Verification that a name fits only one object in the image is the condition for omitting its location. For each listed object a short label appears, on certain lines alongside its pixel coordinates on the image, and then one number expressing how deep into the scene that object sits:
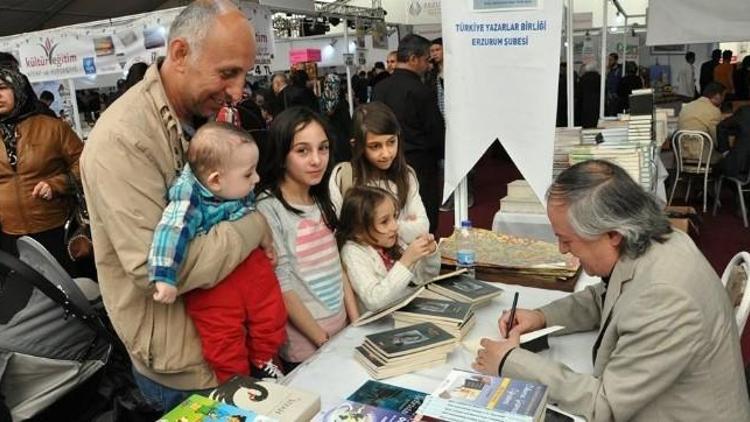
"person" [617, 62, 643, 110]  9.30
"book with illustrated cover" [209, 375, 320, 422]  1.14
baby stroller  1.91
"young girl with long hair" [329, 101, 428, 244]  2.45
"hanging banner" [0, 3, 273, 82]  6.13
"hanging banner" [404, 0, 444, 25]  10.85
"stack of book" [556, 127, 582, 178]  3.32
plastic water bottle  2.18
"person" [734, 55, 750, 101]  9.09
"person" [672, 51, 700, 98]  12.53
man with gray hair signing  1.28
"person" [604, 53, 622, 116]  9.59
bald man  1.26
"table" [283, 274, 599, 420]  1.47
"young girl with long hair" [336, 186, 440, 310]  1.95
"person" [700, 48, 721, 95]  10.09
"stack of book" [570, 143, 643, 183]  3.07
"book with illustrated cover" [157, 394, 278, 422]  1.08
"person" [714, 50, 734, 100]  9.49
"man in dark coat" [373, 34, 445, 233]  4.20
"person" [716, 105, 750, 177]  5.27
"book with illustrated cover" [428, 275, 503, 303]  1.89
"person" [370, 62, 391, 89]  8.21
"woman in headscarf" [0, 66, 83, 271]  2.82
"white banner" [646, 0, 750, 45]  4.86
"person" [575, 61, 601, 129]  8.22
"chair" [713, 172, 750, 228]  5.28
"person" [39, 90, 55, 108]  8.62
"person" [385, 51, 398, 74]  6.42
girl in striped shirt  1.87
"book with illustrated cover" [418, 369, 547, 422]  1.10
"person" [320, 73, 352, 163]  6.60
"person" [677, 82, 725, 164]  5.91
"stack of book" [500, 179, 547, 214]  3.18
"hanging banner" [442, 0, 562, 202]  2.24
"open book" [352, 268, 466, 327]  1.76
